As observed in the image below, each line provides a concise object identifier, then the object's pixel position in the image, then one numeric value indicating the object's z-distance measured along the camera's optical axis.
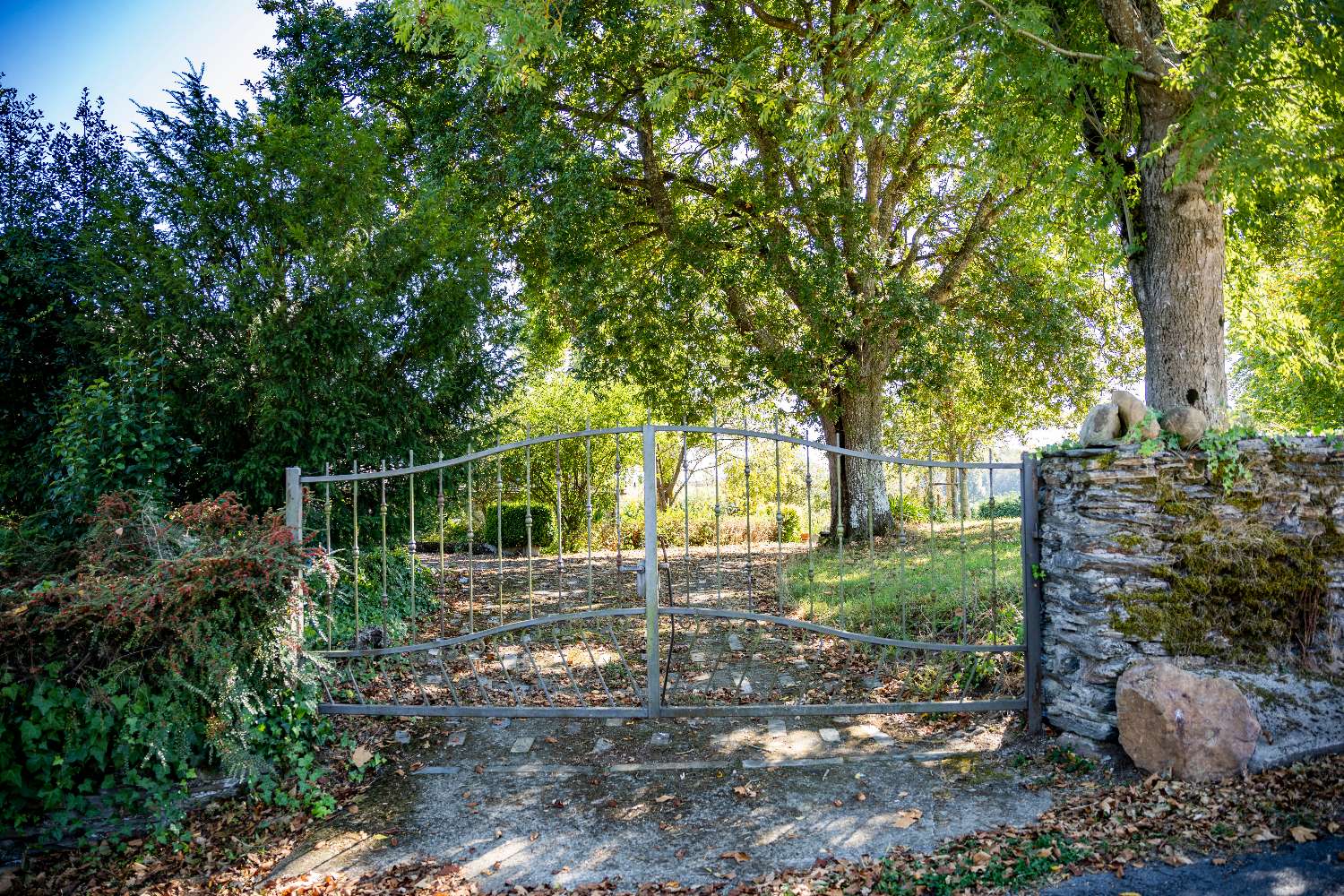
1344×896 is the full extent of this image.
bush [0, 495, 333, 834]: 3.52
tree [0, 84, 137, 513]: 6.41
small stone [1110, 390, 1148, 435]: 4.33
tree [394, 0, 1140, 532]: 8.02
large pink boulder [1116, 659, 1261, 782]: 3.70
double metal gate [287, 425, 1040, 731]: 4.64
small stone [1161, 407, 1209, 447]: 4.22
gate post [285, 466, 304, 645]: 4.93
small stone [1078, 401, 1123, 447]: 4.36
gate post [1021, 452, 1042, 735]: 4.61
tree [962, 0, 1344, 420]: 4.77
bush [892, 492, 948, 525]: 15.27
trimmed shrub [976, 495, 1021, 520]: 21.36
